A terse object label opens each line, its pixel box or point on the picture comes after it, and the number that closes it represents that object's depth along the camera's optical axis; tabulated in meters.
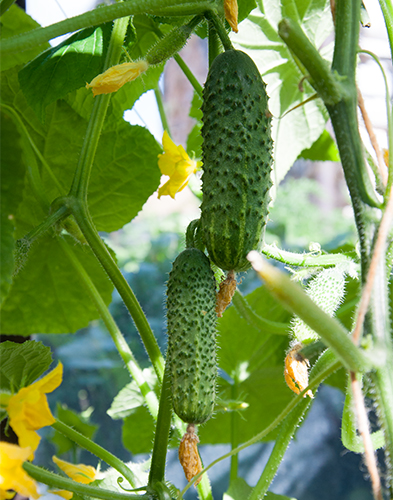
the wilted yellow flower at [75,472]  0.73
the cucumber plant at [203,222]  0.40
